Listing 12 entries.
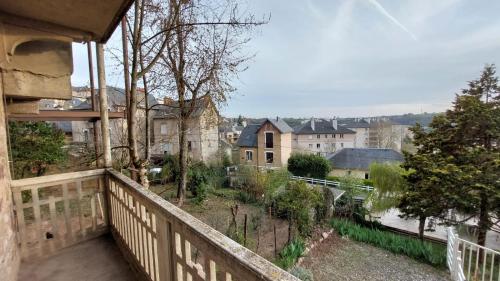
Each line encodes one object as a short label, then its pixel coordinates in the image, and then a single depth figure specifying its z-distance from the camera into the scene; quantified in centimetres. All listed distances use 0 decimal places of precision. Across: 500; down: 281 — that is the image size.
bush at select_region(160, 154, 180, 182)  1225
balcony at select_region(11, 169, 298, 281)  86
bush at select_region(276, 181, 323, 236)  783
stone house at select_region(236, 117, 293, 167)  1977
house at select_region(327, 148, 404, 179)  1616
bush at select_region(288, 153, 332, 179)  1609
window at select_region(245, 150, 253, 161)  2102
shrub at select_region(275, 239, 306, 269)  589
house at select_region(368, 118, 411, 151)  2788
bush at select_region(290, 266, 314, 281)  513
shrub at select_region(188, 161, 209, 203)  1082
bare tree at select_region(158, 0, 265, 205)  511
